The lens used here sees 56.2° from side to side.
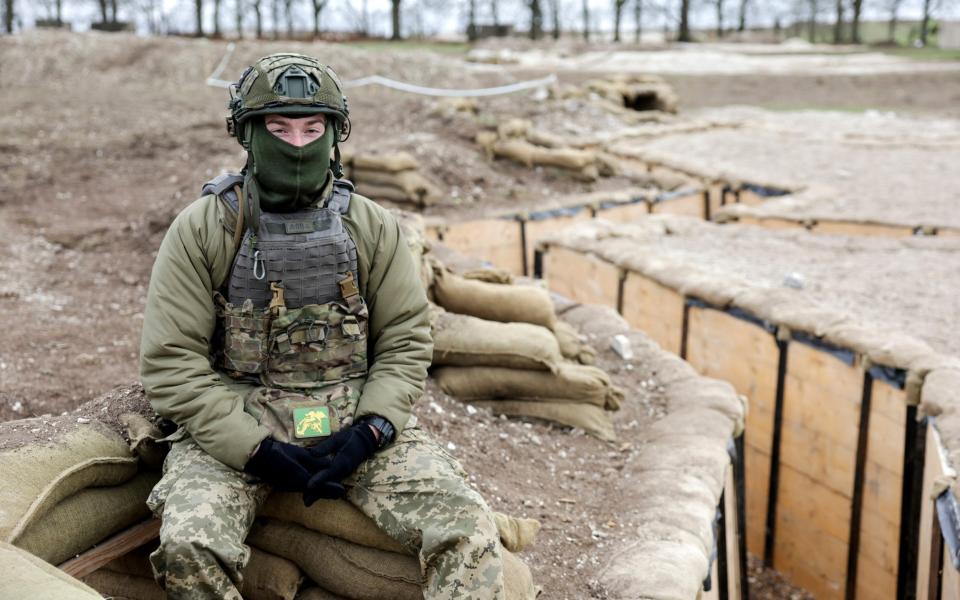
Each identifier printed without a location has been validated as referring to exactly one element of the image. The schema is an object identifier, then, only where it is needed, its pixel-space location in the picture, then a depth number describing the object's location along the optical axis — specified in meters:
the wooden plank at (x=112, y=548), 2.59
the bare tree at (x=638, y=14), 46.53
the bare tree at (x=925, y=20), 38.84
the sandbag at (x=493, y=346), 4.59
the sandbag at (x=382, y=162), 9.84
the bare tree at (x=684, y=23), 38.50
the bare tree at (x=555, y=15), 45.67
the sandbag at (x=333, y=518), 2.69
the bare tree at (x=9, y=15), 27.97
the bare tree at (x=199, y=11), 33.01
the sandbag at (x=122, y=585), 2.81
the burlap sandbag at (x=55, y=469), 2.44
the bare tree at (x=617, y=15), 41.69
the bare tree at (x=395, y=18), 36.91
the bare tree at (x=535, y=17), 41.38
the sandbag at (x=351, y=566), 2.70
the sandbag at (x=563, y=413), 4.66
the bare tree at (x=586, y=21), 46.84
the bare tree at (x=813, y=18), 48.88
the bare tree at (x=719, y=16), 47.84
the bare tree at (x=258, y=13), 39.16
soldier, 2.48
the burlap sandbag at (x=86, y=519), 2.49
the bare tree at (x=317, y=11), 37.03
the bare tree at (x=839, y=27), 41.31
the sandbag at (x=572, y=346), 5.10
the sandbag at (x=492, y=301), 4.93
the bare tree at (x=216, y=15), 35.29
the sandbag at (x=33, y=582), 1.94
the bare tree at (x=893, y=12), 43.94
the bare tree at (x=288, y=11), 42.97
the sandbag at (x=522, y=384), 4.63
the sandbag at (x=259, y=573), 2.75
